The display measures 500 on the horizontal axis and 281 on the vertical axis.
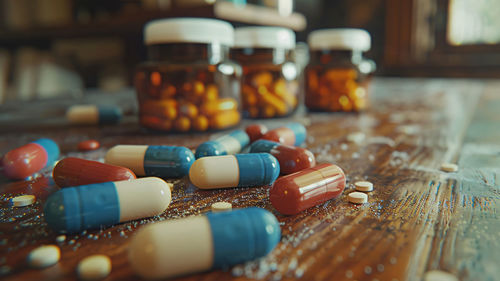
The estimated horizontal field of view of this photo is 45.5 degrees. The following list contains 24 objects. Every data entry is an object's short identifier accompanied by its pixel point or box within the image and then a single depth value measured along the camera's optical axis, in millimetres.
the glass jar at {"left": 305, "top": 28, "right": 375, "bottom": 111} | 261
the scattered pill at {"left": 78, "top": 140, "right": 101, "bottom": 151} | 183
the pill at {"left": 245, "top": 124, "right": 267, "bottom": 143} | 182
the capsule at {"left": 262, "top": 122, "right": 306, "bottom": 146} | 172
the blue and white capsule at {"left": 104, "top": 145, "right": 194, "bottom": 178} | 151
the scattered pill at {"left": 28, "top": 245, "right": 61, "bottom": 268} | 108
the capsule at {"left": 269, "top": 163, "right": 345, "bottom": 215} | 126
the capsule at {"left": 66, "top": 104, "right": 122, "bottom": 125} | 239
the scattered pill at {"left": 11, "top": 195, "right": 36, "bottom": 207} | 133
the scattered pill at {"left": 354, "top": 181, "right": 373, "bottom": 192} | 141
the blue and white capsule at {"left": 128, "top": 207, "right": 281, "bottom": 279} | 105
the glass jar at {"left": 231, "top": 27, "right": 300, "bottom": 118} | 233
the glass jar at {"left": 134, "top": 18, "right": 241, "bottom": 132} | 195
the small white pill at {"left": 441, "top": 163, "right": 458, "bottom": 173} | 155
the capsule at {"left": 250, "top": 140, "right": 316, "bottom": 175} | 149
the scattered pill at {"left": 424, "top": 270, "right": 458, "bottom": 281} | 103
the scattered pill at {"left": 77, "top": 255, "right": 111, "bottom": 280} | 104
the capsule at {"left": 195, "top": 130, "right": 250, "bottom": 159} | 158
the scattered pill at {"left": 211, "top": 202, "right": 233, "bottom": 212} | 129
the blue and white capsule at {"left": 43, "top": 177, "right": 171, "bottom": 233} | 118
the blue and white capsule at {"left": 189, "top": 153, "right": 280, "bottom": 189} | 141
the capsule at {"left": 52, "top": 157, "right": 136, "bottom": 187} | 138
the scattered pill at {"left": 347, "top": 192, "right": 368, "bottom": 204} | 133
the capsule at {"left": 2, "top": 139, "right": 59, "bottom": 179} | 151
